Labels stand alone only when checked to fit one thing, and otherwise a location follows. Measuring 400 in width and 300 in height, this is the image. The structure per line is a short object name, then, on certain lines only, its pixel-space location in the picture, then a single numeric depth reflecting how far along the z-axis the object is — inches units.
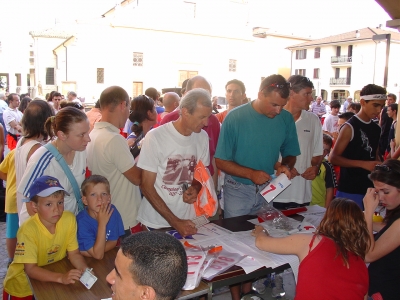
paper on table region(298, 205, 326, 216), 126.3
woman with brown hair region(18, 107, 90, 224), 95.7
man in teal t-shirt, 126.2
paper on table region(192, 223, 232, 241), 100.6
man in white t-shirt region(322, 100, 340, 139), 388.8
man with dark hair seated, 49.7
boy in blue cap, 84.3
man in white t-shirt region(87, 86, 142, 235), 107.0
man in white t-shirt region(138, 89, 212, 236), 103.8
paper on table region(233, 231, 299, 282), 87.5
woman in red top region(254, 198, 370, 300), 76.0
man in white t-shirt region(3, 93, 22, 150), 284.9
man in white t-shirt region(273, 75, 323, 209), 143.9
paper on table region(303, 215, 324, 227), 115.9
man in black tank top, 154.1
